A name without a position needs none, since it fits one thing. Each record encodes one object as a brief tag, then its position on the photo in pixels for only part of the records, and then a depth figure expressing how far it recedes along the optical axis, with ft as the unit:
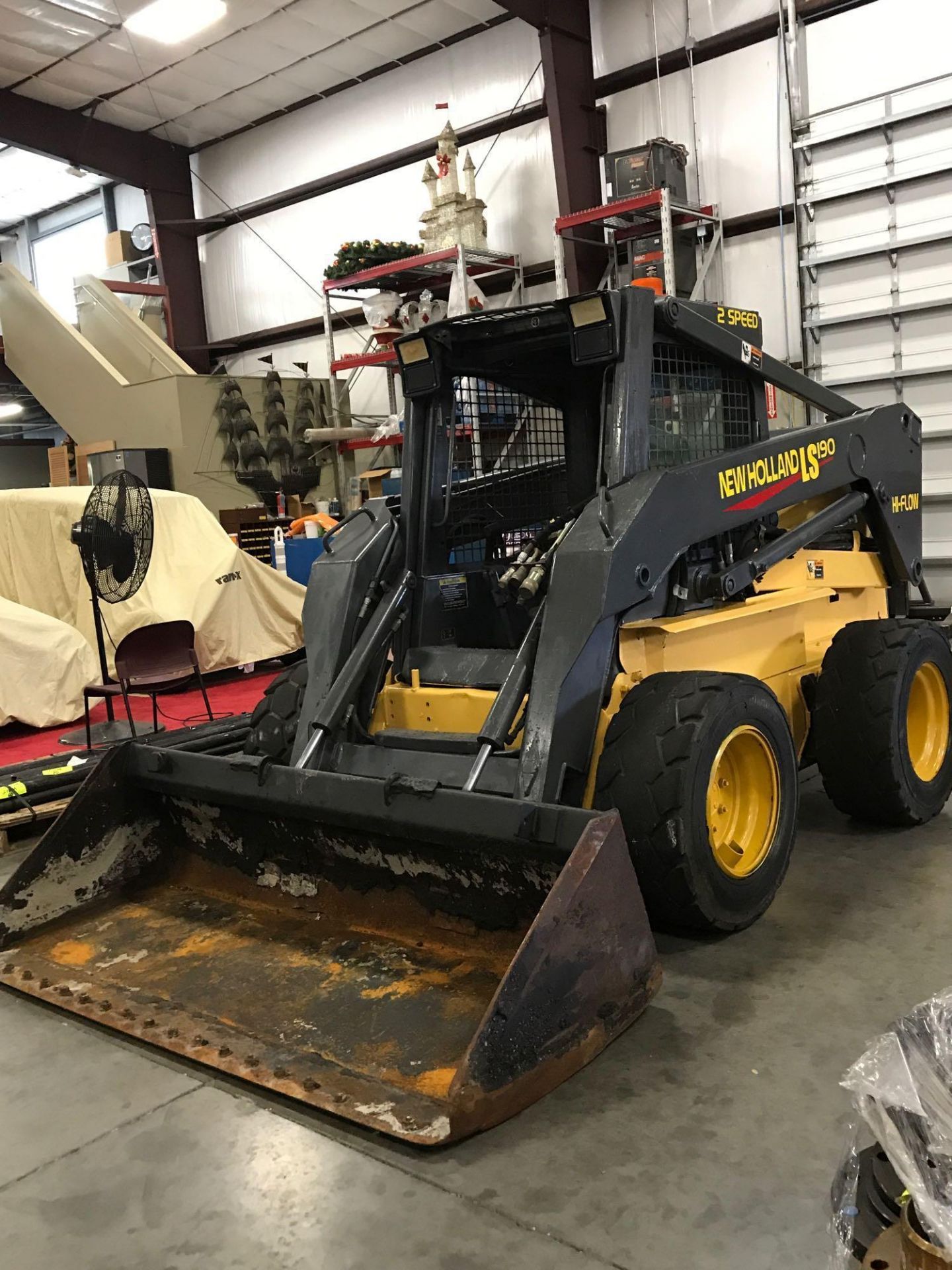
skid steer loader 9.25
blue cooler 35.37
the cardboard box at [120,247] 49.65
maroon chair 19.99
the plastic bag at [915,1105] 4.45
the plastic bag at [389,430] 37.91
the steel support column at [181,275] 48.19
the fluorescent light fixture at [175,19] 35.32
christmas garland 36.52
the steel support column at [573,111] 33.30
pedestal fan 19.65
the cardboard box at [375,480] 37.58
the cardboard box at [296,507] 42.45
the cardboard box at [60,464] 45.16
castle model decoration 34.65
